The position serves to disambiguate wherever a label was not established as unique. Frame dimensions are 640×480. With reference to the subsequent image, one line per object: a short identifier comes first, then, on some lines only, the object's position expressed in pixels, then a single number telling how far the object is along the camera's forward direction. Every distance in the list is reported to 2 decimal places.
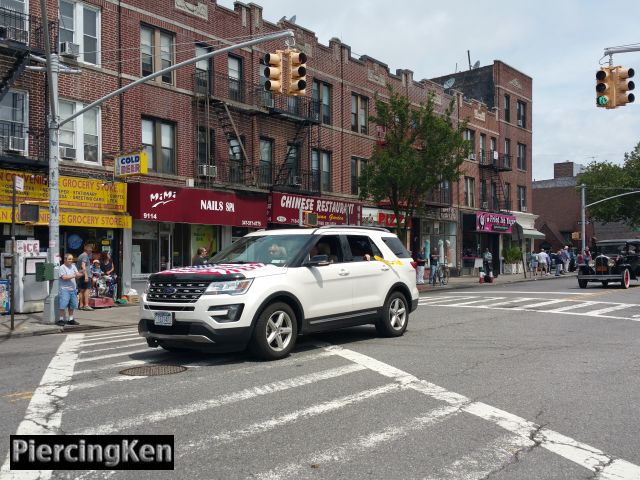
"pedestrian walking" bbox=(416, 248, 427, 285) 29.08
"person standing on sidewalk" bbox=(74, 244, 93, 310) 17.87
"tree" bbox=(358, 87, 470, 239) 26.67
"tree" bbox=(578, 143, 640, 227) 60.66
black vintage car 24.20
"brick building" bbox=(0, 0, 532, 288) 18.59
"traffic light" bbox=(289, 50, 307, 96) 13.92
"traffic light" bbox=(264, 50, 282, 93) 13.66
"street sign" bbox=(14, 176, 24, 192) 13.59
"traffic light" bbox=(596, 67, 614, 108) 14.97
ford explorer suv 8.14
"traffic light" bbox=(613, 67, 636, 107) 14.90
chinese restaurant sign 25.73
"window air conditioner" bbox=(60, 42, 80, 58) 18.89
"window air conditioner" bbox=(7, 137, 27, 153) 17.56
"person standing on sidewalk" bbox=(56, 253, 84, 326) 14.19
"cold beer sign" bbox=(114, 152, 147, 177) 18.78
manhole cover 7.87
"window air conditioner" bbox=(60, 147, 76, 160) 19.09
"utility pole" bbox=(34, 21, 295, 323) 14.73
